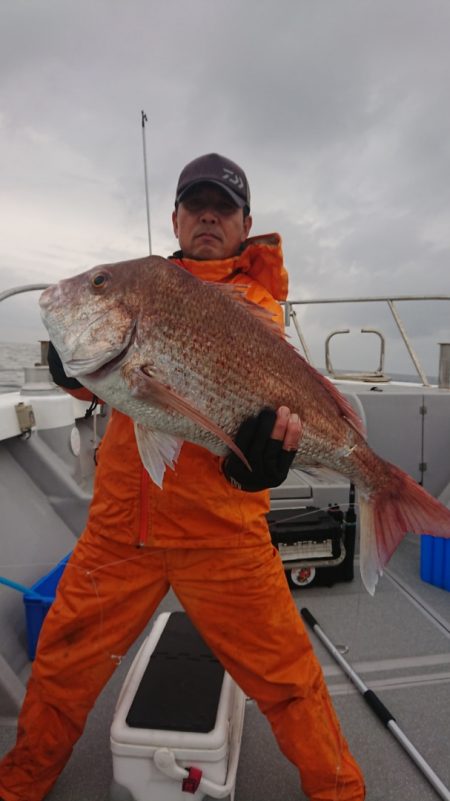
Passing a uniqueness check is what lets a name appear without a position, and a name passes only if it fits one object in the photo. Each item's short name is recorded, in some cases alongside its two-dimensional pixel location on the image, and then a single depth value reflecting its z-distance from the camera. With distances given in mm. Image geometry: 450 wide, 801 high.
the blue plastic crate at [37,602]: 2838
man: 1934
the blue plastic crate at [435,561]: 4191
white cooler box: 1861
